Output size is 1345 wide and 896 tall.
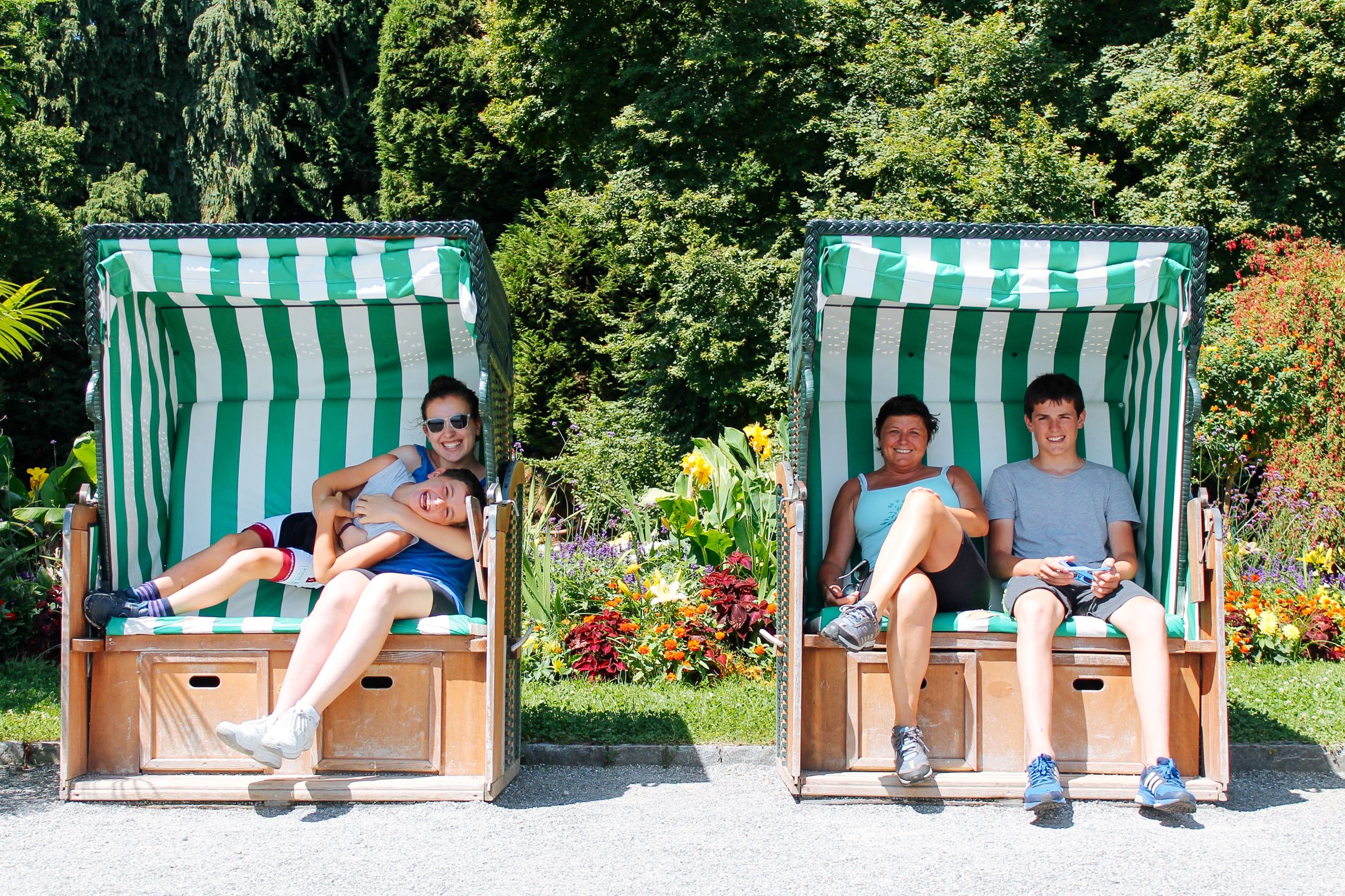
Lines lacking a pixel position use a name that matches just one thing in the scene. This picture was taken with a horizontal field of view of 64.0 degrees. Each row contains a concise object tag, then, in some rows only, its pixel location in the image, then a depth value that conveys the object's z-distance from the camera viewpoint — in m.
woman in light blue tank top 3.38
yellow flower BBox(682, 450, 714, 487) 5.81
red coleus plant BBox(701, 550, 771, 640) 5.03
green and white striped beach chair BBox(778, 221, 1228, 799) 3.46
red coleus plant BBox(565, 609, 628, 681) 4.87
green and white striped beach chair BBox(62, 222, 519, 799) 3.46
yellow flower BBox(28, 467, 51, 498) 6.35
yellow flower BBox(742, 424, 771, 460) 6.22
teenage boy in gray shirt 3.30
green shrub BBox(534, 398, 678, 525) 10.92
